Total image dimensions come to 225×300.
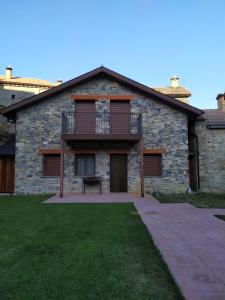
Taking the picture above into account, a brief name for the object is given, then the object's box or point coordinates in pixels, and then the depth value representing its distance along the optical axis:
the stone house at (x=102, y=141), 14.94
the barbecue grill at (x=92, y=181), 14.71
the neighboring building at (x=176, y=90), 29.42
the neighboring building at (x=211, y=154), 15.98
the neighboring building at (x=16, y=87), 36.53
